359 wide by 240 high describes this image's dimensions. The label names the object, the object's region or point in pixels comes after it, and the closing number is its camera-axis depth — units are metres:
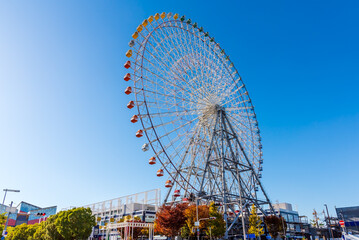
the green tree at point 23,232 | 59.25
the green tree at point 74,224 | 41.50
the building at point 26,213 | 96.99
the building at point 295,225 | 61.69
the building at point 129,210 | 57.78
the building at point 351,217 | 81.75
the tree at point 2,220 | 33.38
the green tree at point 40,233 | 49.66
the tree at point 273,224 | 46.88
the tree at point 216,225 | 37.06
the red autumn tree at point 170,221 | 39.41
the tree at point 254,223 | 41.25
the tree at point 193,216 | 37.84
